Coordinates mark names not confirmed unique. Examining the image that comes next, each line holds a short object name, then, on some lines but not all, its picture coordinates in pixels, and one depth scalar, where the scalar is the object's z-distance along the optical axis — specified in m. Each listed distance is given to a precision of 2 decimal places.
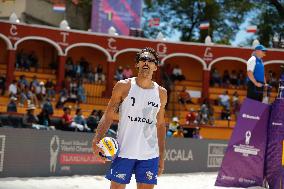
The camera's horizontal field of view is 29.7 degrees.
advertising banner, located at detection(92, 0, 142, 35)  24.32
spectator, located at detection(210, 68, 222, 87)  26.23
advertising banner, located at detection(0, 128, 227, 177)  9.41
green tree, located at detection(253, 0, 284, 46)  36.22
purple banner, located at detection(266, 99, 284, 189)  9.18
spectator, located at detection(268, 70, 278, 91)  25.41
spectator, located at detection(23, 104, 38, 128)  12.91
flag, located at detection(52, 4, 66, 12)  26.12
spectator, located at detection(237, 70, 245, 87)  26.28
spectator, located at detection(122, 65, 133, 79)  23.77
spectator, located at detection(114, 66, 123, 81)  24.16
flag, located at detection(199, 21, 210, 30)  27.76
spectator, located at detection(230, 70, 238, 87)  26.36
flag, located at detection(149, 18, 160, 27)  27.96
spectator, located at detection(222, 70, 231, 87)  26.12
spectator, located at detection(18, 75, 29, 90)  19.93
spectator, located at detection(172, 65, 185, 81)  25.38
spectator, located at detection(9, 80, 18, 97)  19.31
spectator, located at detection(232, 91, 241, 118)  23.45
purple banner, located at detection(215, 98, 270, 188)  9.57
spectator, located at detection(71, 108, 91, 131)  14.01
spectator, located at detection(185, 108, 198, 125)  20.19
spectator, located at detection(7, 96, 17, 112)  16.03
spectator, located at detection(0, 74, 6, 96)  20.63
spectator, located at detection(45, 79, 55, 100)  20.87
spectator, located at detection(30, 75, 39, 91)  20.18
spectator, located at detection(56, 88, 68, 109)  19.65
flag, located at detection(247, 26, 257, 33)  28.39
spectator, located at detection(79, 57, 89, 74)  24.16
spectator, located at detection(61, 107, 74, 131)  14.09
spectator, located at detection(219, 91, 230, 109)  23.69
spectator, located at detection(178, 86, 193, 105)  23.11
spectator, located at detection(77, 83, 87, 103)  21.34
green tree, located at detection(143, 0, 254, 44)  36.28
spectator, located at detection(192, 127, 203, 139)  16.92
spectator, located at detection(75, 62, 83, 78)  23.36
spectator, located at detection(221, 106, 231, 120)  22.22
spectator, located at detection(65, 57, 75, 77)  23.56
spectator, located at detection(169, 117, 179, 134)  15.93
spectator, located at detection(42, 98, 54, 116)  16.25
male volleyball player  4.80
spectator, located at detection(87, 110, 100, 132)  14.91
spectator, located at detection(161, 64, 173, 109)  22.27
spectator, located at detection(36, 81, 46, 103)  20.30
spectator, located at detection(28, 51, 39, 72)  23.83
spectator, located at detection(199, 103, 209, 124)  21.05
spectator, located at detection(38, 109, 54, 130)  13.51
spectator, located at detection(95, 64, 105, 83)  23.91
